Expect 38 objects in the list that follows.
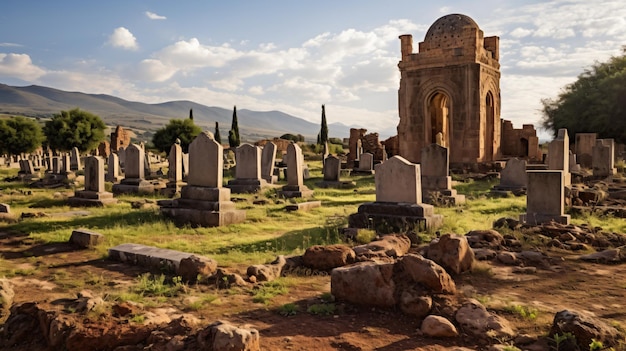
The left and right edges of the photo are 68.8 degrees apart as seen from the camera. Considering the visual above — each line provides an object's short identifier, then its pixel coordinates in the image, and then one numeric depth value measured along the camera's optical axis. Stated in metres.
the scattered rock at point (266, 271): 5.86
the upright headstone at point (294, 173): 15.86
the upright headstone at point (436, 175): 14.13
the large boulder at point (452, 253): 5.82
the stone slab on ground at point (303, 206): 12.62
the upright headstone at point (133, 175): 16.47
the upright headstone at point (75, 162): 27.89
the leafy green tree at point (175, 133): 47.59
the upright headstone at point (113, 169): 19.91
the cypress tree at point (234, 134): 59.09
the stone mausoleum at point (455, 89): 23.91
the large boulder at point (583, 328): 3.71
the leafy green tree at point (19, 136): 46.69
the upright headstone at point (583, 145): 26.32
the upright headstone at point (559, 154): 14.60
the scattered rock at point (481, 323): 3.97
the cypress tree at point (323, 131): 55.29
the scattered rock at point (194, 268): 5.86
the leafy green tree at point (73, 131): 47.16
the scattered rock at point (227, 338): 3.48
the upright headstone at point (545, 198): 9.40
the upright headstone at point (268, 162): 19.53
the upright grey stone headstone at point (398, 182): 9.71
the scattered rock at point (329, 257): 6.29
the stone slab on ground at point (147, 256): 6.42
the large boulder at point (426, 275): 4.80
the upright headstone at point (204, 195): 10.51
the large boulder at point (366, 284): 4.75
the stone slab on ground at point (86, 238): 8.06
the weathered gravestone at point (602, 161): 19.78
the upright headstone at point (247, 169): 16.94
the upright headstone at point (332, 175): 19.55
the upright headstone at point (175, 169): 16.91
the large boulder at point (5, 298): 4.78
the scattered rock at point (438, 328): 4.04
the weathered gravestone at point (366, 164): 25.94
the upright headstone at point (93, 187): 13.68
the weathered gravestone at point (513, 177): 16.64
